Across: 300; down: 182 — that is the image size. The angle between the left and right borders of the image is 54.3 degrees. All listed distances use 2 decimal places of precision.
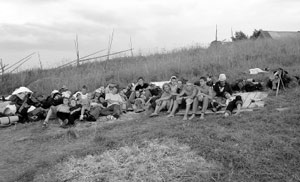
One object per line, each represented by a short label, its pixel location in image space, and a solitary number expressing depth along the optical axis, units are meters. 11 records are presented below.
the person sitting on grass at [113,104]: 7.83
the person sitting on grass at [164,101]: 7.56
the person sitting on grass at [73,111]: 7.32
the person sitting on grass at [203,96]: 6.74
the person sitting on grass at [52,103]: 7.73
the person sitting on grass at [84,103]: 7.53
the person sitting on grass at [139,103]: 8.24
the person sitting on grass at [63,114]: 7.39
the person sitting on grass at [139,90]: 8.56
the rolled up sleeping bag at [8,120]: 7.79
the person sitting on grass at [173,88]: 7.48
